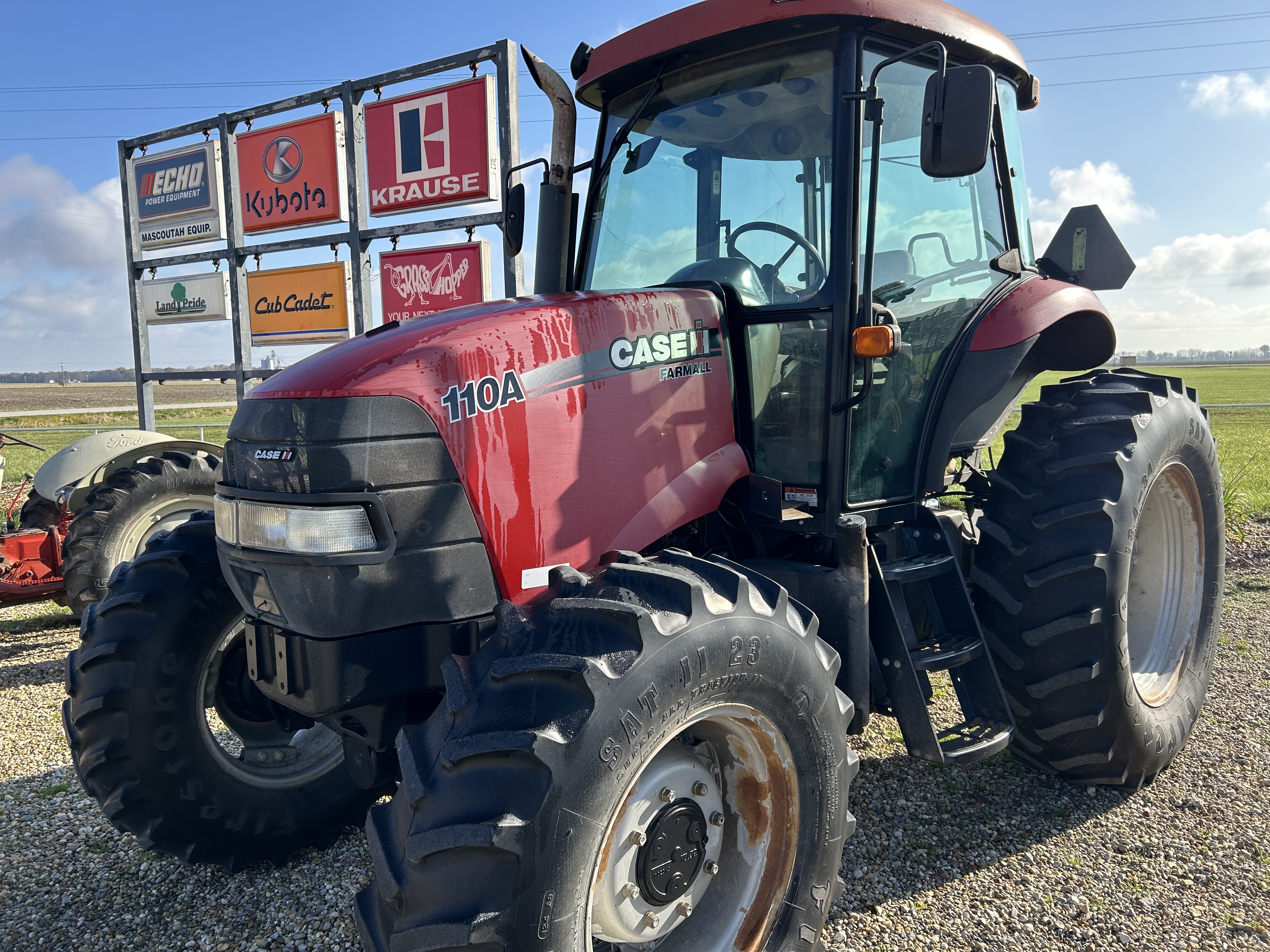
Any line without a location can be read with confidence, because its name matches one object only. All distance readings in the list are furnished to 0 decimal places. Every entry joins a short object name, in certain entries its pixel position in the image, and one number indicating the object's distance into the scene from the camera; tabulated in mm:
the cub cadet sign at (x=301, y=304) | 7785
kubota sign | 7547
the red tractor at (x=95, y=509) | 5078
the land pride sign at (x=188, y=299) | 8562
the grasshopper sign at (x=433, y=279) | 6895
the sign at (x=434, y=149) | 6551
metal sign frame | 6434
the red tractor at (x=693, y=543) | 1892
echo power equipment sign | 8508
